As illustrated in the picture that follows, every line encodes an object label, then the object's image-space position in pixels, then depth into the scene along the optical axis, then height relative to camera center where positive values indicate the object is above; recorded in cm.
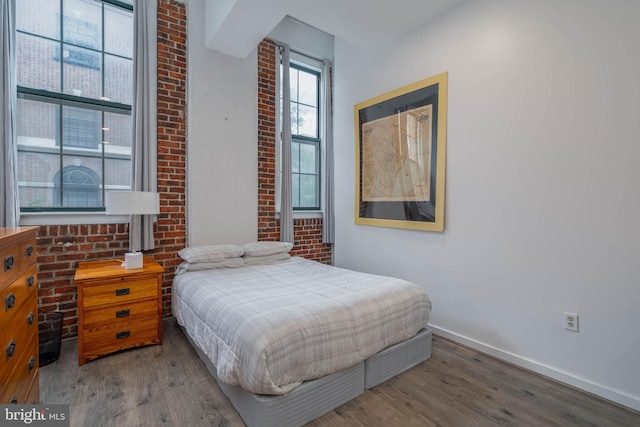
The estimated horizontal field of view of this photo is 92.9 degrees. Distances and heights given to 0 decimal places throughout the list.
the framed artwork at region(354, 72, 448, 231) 273 +55
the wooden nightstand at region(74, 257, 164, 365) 218 -77
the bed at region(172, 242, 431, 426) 151 -72
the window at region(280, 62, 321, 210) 402 +97
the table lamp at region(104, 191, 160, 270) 231 +2
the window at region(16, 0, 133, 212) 246 +91
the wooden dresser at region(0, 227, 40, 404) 109 -46
